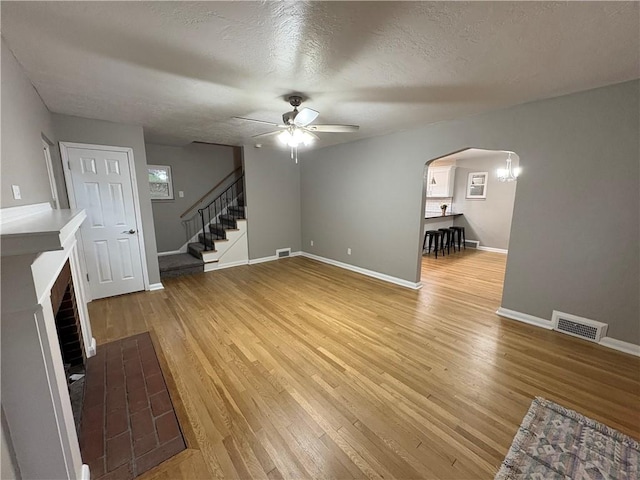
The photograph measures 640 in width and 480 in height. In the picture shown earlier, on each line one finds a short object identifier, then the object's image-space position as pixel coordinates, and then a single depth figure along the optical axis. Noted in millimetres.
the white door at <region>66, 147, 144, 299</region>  3578
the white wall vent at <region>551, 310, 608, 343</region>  2645
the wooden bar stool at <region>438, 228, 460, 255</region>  6802
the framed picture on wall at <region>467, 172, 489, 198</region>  6962
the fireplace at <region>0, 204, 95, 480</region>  1008
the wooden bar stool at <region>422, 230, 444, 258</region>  6375
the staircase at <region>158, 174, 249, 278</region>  5125
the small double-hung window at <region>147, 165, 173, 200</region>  5707
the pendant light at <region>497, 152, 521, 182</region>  5582
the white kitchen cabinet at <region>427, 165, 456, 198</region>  7367
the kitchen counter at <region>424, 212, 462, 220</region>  7162
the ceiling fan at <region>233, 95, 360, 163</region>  2578
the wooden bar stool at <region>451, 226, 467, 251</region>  7043
